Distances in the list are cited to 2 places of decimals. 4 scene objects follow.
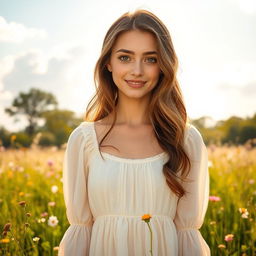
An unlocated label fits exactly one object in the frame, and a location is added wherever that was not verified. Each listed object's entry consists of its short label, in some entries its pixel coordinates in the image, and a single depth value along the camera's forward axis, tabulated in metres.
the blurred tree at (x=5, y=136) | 32.50
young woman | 2.61
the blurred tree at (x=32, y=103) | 49.78
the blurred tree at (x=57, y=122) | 40.28
